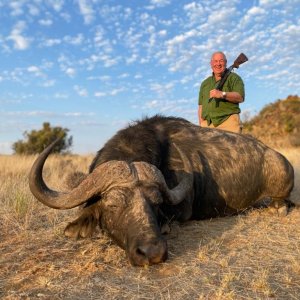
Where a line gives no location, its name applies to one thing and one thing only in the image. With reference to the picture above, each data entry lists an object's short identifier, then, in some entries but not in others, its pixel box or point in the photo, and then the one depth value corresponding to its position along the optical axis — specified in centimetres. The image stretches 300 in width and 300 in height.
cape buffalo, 279
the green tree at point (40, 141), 1870
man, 589
